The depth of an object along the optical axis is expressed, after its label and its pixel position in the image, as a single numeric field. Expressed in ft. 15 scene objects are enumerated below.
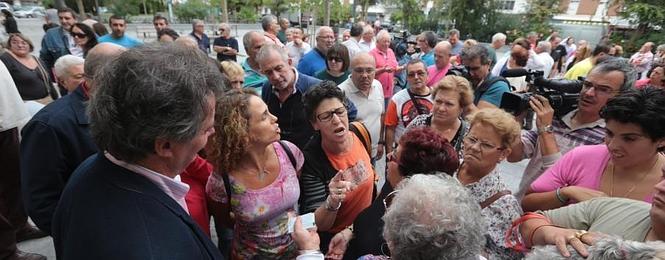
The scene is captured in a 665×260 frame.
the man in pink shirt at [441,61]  14.29
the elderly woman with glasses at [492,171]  5.33
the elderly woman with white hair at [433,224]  3.63
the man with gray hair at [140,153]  2.97
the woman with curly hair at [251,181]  5.75
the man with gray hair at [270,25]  20.92
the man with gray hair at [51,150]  5.69
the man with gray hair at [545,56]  22.03
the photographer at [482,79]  10.72
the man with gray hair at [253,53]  13.28
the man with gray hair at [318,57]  15.78
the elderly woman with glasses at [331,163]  6.77
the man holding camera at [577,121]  6.70
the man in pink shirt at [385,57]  15.79
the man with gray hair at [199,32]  26.25
